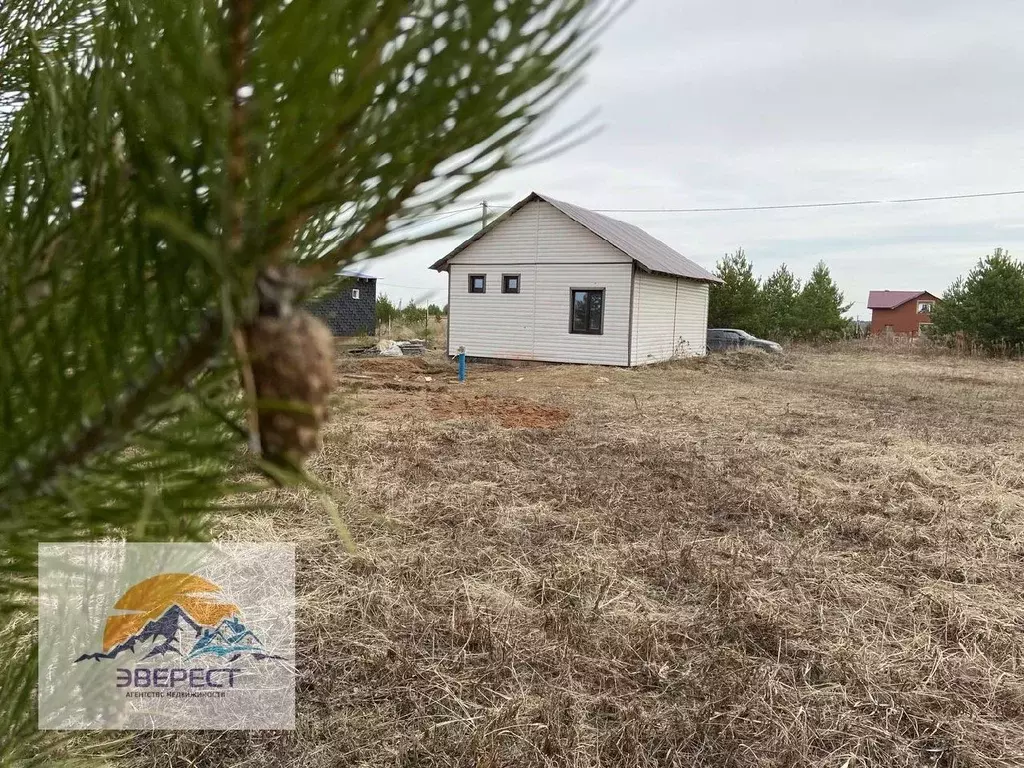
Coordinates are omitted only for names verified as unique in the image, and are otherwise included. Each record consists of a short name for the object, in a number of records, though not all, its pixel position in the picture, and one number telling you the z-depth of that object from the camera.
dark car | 26.33
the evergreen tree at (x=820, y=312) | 36.78
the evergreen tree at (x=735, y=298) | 30.34
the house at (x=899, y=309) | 66.62
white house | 19.45
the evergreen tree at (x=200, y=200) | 0.51
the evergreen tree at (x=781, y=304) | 35.51
